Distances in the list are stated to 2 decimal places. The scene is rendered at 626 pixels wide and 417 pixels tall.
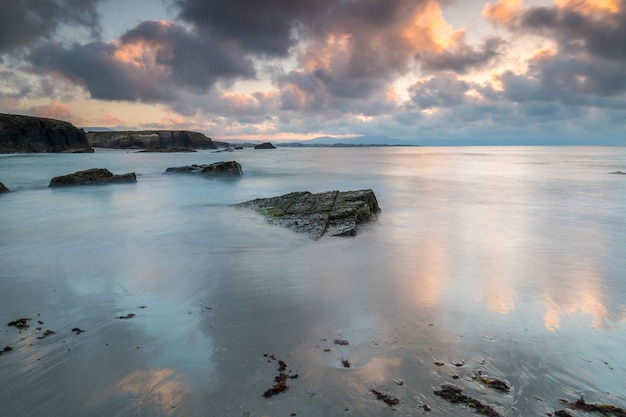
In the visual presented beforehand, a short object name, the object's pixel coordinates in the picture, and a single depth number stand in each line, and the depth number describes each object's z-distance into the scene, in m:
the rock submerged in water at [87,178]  20.48
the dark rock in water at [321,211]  9.93
